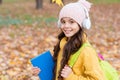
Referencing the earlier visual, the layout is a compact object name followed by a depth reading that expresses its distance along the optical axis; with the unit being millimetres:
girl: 3268
